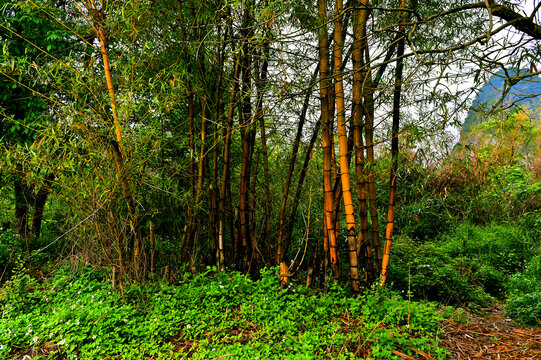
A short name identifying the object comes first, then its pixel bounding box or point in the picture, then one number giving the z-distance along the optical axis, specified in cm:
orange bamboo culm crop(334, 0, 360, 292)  244
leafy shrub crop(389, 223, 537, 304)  333
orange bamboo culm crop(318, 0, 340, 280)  247
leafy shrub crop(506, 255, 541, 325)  279
